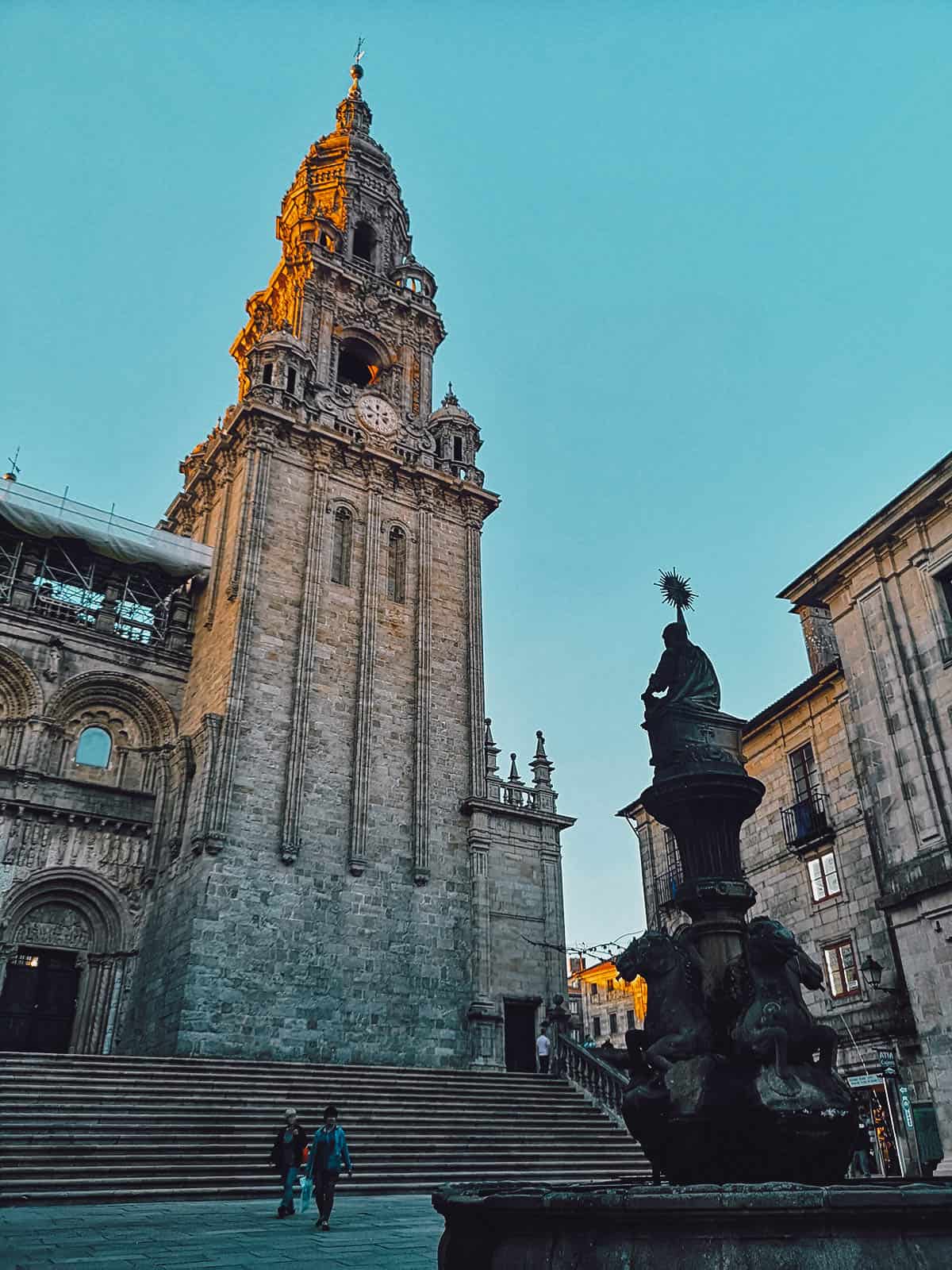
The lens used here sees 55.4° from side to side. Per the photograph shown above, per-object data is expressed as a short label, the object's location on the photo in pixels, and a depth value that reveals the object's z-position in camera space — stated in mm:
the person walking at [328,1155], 10562
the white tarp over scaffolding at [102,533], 27953
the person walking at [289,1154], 11180
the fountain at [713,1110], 4711
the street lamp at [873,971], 19906
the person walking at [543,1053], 22625
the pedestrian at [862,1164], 18297
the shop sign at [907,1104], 18016
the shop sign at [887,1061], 18766
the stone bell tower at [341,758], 22516
